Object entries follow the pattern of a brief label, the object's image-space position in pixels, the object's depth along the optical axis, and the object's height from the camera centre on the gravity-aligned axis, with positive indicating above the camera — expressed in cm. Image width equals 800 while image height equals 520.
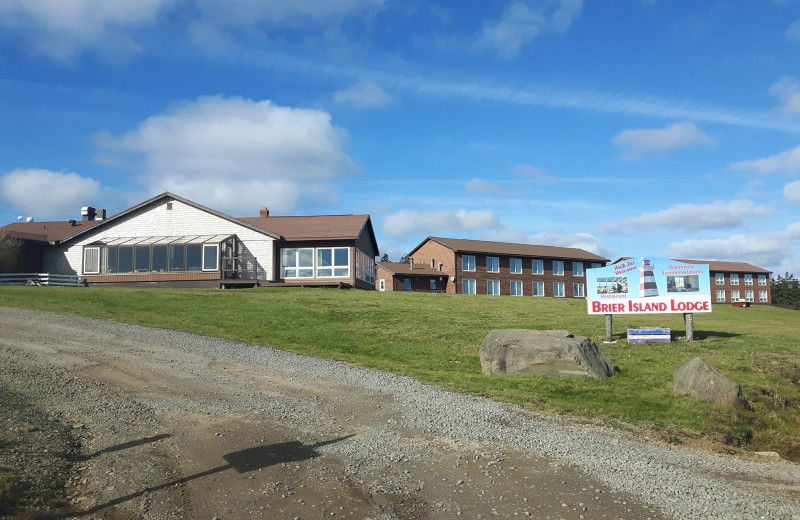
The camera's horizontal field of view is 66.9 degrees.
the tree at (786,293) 10962 -352
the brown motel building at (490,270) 5750 +101
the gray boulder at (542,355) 1395 -179
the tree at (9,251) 3722 +242
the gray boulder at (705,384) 1178 -217
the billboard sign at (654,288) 1888 -36
